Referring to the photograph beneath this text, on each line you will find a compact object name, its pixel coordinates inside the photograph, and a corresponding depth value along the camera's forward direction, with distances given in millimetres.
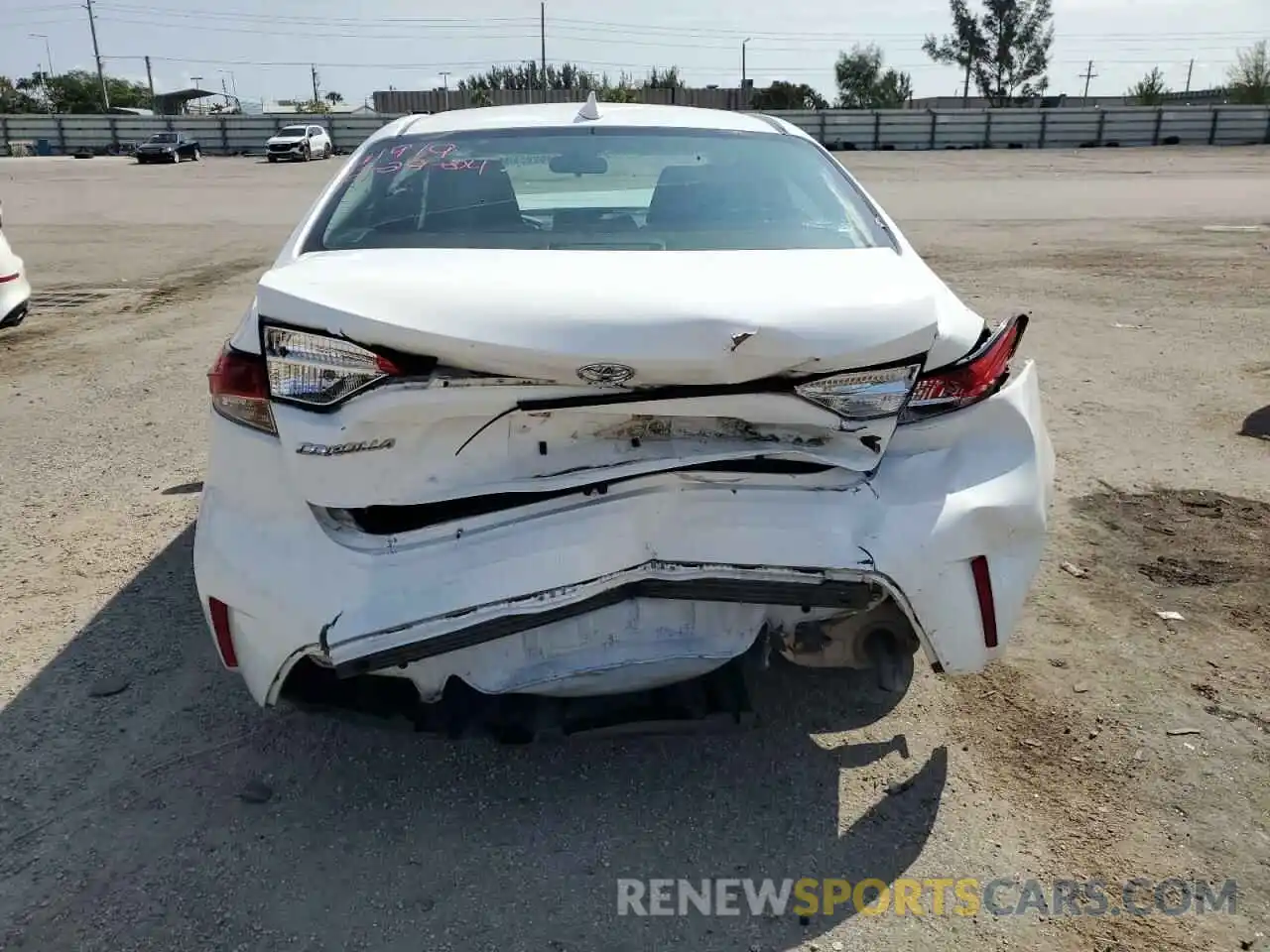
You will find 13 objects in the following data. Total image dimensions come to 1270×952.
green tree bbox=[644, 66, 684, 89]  70350
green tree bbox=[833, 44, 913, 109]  78500
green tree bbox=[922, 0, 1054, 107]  72938
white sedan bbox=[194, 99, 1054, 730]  1976
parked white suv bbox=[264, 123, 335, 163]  35562
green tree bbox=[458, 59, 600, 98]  75438
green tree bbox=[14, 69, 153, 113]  80875
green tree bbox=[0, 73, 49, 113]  77375
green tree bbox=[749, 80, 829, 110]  63062
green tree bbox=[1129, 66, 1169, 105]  64062
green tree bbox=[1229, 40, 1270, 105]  55469
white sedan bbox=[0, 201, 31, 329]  7184
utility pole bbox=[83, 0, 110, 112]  72012
